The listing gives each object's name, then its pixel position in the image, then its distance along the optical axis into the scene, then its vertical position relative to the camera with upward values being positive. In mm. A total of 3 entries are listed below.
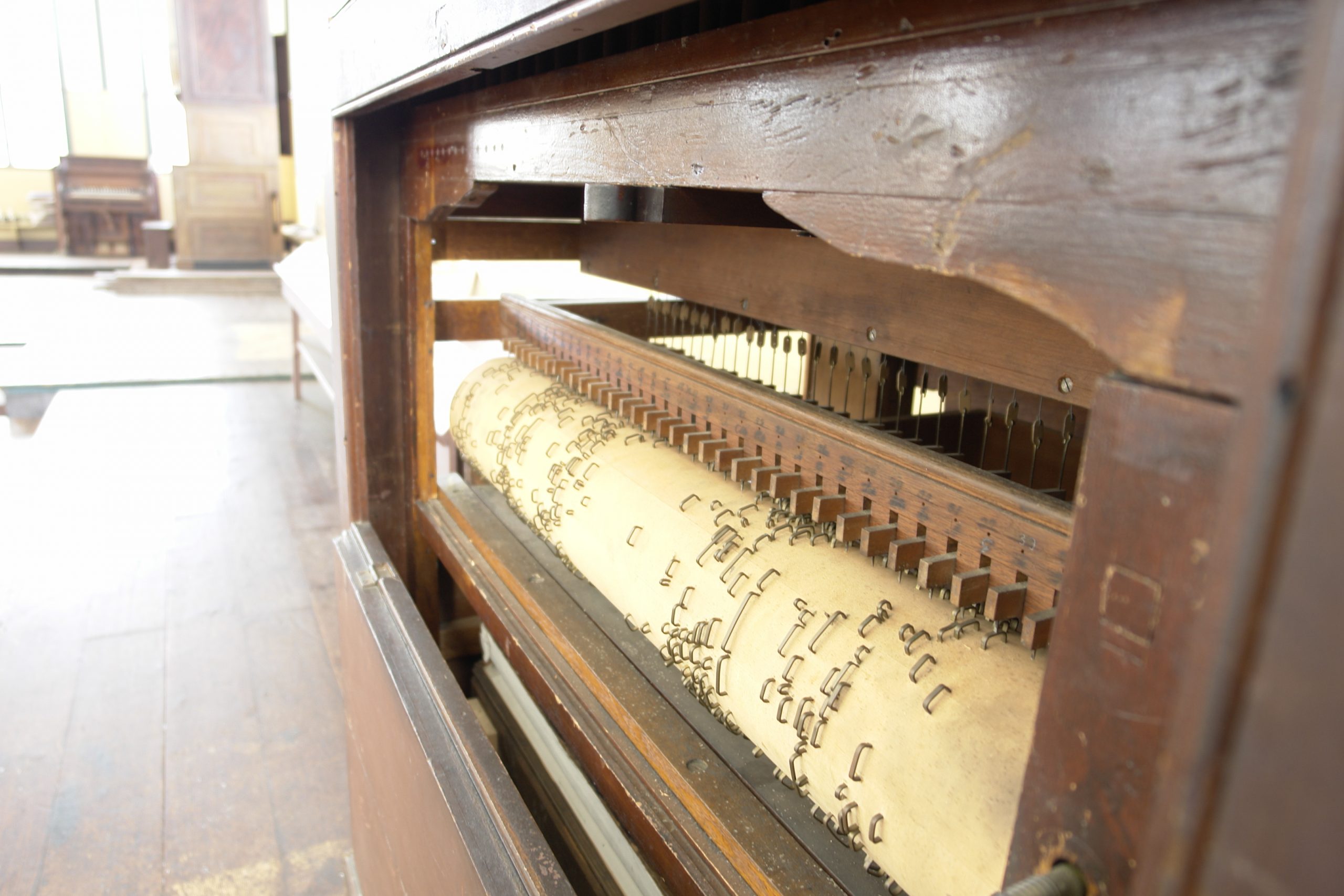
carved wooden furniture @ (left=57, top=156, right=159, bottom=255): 12148 -231
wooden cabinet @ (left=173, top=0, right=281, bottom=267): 10461 +604
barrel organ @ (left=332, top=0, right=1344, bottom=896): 376 -217
